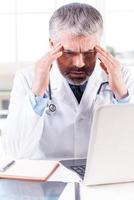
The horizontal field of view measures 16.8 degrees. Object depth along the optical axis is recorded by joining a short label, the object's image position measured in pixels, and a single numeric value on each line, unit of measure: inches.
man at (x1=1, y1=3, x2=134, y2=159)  53.1
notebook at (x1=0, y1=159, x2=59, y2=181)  42.6
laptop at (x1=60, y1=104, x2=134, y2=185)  38.1
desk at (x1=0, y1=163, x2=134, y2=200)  38.6
